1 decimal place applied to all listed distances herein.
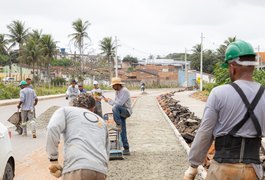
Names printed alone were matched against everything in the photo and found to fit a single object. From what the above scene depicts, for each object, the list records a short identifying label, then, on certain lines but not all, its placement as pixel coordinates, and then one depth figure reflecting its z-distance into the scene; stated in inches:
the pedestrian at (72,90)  418.6
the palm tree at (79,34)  2095.8
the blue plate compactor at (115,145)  266.8
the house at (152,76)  2772.1
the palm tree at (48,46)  2153.3
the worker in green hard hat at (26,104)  384.7
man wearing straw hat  272.7
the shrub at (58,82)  2170.5
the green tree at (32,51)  2118.4
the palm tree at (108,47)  2567.6
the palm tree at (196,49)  3043.0
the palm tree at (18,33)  2177.8
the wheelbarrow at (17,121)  398.5
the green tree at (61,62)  3159.0
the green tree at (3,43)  2330.9
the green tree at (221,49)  2463.7
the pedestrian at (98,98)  382.6
